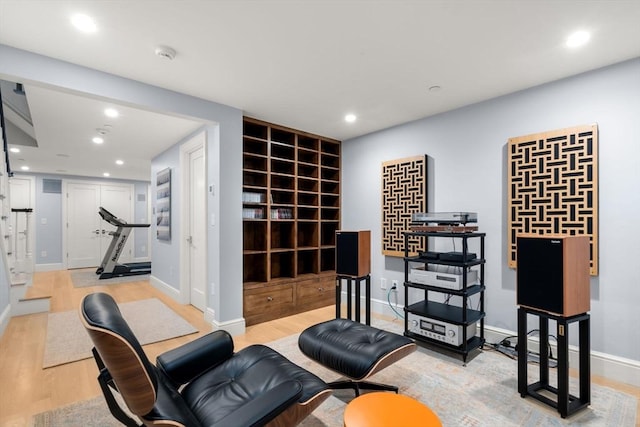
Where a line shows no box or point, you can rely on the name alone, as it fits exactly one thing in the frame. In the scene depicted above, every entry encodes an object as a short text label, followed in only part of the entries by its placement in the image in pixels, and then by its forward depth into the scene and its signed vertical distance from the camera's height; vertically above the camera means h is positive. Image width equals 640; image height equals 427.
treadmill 6.38 -0.79
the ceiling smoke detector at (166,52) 2.13 +1.14
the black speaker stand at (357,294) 2.87 -0.78
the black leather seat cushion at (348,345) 1.88 -0.90
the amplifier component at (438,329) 2.64 -1.06
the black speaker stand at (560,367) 1.87 -1.01
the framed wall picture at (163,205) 4.87 +0.13
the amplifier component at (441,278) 2.68 -0.61
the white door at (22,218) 5.04 -0.11
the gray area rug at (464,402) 1.84 -1.26
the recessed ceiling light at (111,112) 3.29 +1.10
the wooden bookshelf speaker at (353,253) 2.88 -0.39
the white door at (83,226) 7.72 -0.35
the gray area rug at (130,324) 2.79 -1.29
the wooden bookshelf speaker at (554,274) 1.85 -0.39
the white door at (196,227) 4.01 -0.20
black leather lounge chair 1.06 -0.80
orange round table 1.28 -0.88
